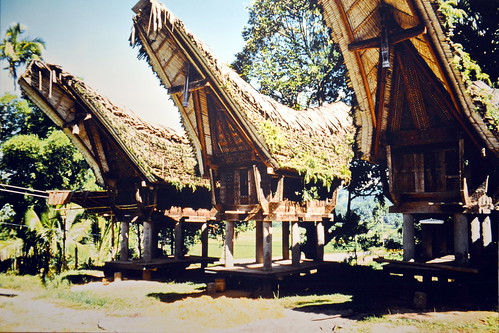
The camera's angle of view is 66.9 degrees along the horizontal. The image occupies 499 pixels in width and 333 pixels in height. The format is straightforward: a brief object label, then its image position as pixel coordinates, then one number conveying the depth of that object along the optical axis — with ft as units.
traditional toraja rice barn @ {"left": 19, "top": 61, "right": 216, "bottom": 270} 48.19
